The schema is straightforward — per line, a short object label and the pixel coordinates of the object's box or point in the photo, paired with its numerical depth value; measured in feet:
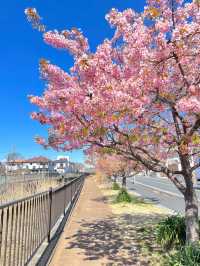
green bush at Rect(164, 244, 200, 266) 9.99
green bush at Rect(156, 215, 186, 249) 14.55
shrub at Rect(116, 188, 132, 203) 35.35
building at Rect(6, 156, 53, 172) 234.56
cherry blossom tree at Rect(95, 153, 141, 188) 43.55
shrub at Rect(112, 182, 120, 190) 58.03
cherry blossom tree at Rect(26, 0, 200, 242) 10.93
